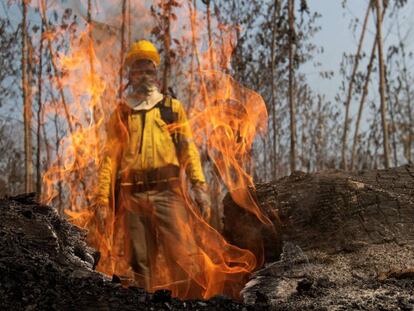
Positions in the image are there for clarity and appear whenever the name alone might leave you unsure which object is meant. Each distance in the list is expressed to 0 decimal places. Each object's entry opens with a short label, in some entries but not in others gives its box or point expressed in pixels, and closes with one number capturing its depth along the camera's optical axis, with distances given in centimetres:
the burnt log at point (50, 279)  246
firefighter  458
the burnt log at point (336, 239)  305
